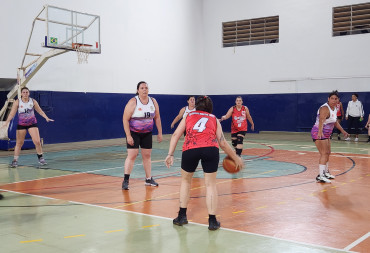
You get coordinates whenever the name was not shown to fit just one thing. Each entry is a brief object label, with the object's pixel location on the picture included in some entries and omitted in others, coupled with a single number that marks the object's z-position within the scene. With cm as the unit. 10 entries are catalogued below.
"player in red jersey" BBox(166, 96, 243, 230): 592
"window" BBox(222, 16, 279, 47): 2469
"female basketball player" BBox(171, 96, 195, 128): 1235
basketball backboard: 1661
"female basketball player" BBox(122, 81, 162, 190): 866
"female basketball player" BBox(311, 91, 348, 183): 927
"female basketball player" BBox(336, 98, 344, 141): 2039
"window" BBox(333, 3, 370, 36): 2161
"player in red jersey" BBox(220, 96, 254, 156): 1234
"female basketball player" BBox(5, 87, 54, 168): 1218
